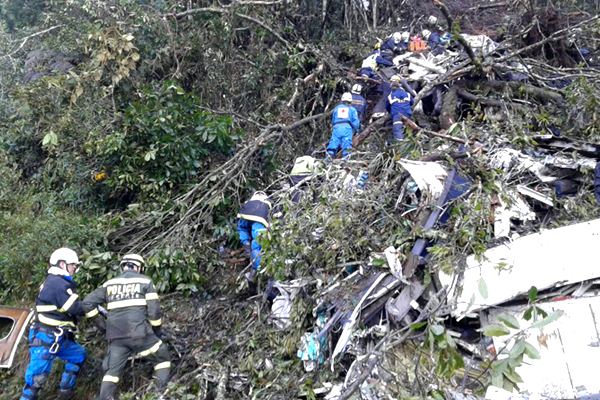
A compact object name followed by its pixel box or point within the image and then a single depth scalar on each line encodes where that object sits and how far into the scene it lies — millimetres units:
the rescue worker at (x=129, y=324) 4609
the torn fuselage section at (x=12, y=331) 5057
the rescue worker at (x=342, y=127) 7430
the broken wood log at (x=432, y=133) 5466
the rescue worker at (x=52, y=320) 4770
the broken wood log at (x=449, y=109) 7154
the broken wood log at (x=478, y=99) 7047
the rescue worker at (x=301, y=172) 5672
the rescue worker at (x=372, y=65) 8773
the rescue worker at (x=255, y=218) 5609
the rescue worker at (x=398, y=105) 7460
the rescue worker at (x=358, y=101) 8211
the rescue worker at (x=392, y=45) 9062
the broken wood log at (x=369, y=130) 7316
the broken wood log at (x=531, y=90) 6837
